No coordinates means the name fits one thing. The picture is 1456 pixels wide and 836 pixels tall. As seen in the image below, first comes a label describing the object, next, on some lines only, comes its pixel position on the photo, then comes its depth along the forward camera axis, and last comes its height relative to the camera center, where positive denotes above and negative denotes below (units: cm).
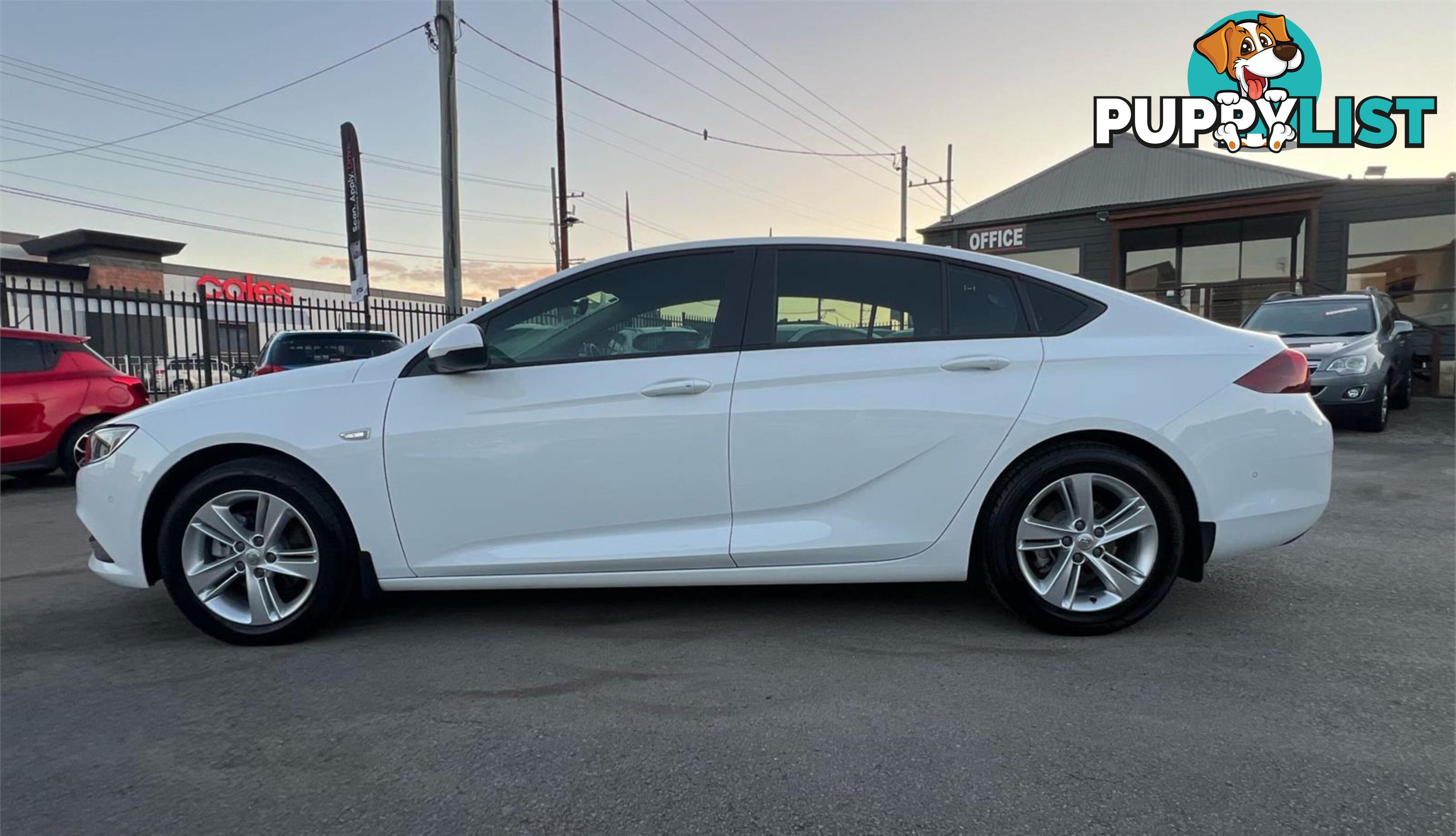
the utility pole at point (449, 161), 1343 +371
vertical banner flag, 1414 +293
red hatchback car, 716 -12
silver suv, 884 +25
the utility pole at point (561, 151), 2083 +602
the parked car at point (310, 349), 957 +39
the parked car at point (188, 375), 1317 +19
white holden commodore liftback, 304 -32
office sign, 2089 +347
